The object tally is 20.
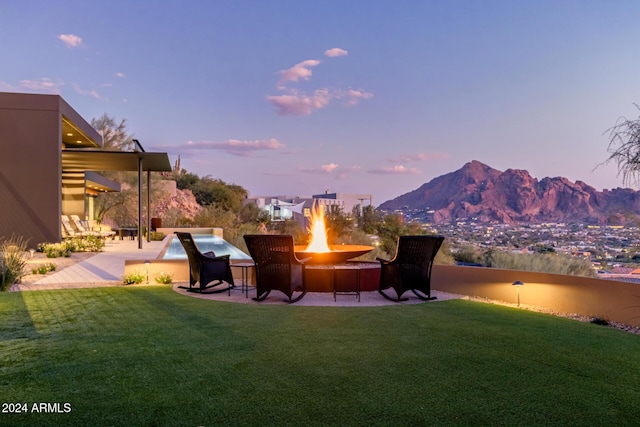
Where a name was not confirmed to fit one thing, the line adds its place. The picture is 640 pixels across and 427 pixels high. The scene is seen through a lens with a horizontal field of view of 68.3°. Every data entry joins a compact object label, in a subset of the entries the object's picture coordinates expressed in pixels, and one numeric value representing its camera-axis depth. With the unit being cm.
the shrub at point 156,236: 1952
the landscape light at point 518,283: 626
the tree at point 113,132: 3003
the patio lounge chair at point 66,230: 1576
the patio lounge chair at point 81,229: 1648
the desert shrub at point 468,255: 1209
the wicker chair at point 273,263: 612
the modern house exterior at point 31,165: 1361
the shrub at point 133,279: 771
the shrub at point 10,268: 703
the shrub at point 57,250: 1175
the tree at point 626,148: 565
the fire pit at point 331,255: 748
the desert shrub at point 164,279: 784
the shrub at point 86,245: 1354
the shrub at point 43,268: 867
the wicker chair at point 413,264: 636
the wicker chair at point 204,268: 683
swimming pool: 1140
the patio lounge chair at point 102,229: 1826
